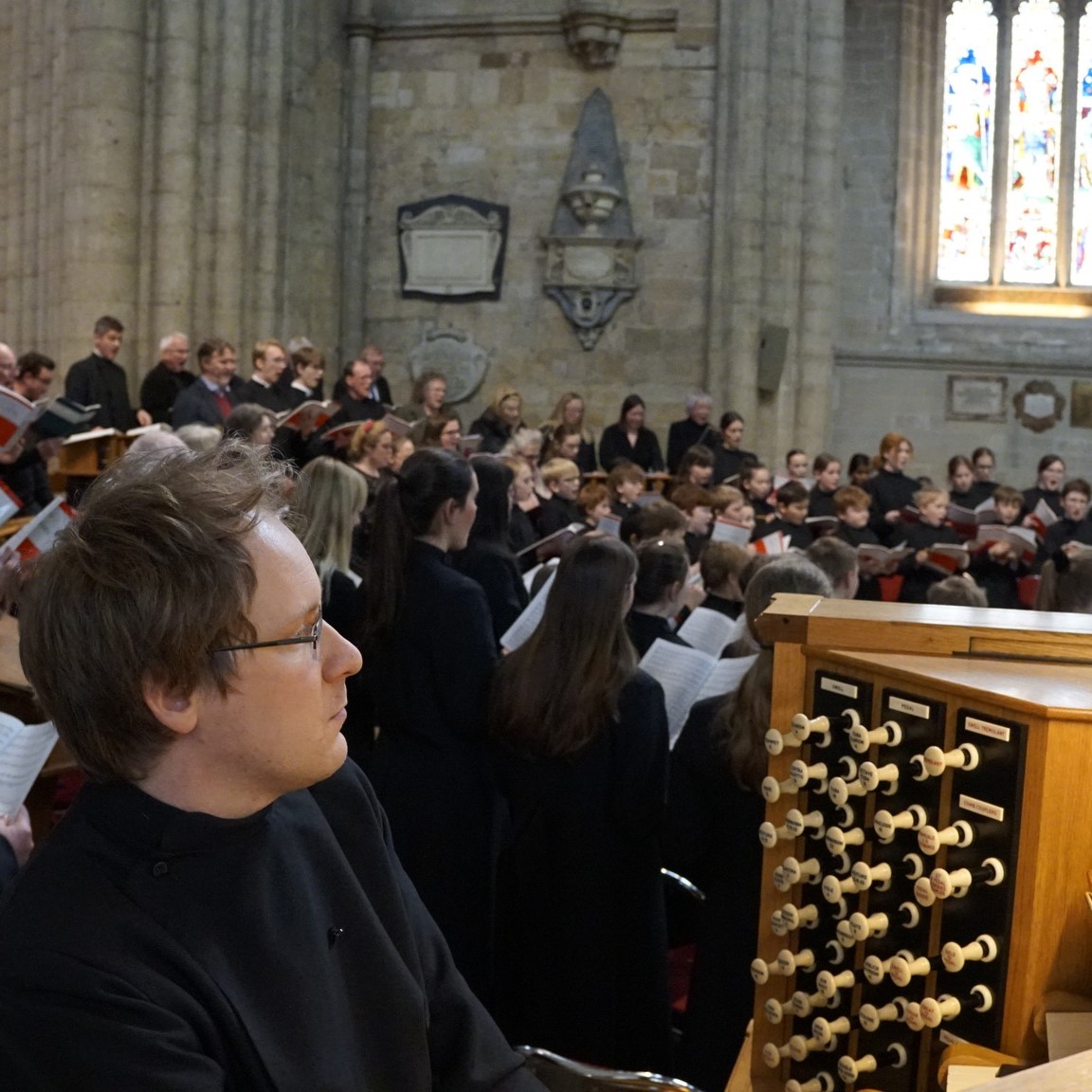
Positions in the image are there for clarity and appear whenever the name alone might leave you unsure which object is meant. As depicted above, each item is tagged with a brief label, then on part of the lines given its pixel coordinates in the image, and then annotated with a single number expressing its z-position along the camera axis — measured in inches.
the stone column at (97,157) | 461.4
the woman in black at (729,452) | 463.8
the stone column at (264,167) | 487.2
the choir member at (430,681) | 149.9
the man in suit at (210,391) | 332.5
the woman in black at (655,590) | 168.1
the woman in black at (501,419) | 411.8
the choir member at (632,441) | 476.7
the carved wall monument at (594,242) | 545.3
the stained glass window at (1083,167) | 615.2
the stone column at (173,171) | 468.8
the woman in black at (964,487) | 451.5
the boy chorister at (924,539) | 370.0
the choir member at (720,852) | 125.3
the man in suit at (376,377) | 413.2
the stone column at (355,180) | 561.3
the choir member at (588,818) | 136.3
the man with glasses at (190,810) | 55.1
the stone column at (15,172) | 486.6
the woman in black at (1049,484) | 444.8
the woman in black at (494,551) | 183.9
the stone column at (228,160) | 478.0
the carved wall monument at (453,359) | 554.3
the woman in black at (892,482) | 448.5
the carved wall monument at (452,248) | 555.2
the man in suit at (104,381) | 361.1
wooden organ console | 75.3
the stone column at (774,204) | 535.2
